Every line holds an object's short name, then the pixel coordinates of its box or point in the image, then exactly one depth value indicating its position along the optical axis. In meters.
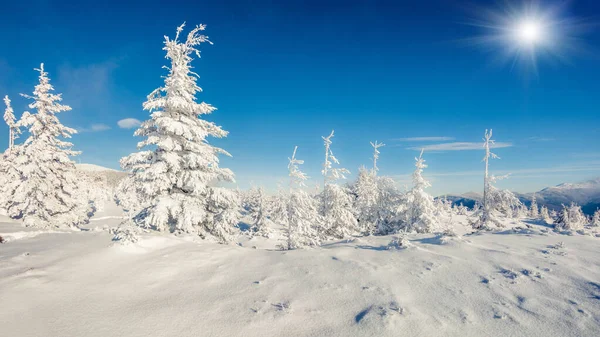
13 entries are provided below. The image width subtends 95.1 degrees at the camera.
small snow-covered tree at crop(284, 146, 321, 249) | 15.32
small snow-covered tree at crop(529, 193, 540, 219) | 93.88
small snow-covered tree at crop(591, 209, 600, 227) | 62.31
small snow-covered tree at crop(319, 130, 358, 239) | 23.81
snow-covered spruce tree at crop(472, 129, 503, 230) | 24.20
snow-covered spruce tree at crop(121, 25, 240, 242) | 12.71
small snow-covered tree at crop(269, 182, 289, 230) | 15.76
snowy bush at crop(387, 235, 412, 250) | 10.22
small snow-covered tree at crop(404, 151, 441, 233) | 23.72
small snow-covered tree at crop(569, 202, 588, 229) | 63.99
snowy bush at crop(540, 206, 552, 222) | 90.57
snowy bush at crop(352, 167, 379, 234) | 27.89
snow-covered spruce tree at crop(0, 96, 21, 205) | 23.58
